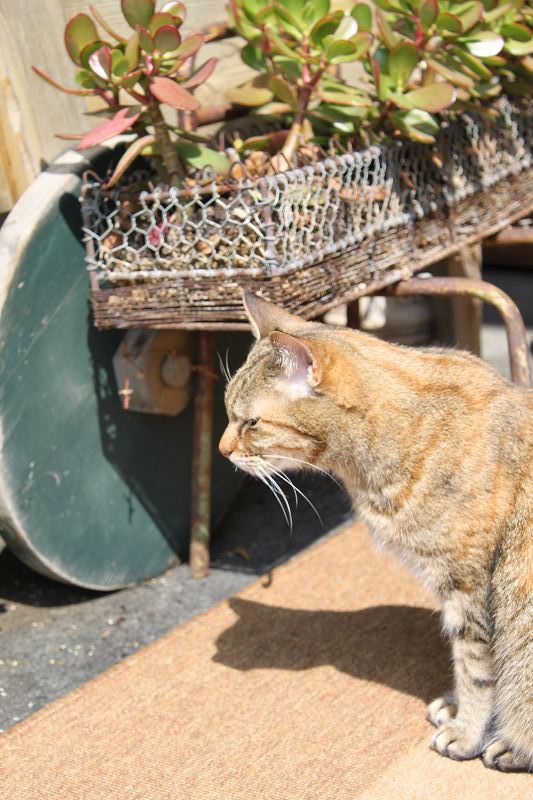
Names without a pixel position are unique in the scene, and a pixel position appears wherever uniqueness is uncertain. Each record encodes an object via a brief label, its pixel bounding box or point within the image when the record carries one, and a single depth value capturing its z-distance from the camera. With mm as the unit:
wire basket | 2191
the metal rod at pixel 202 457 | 2736
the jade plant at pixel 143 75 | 2146
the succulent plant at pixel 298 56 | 2281
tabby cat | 1935
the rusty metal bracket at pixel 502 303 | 2379
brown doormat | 1998
